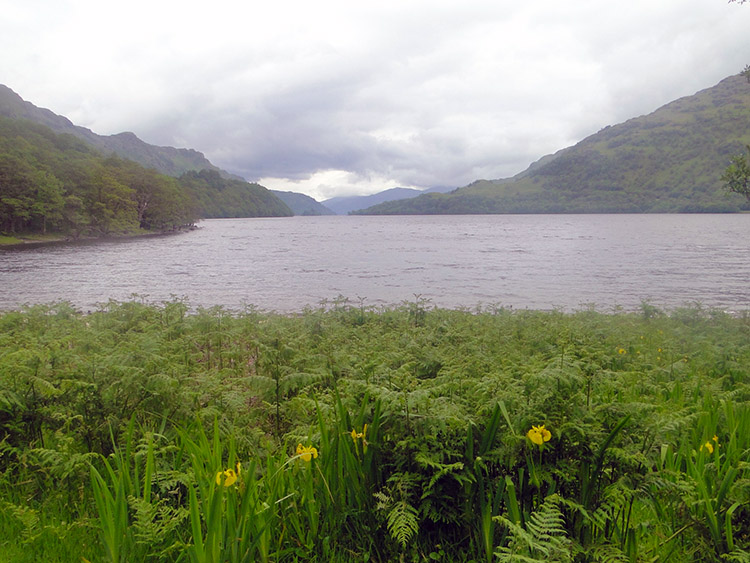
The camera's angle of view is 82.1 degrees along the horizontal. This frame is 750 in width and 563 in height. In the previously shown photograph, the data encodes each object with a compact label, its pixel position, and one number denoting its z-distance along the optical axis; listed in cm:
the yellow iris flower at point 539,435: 221
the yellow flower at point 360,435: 264
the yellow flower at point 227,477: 228
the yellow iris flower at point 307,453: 258
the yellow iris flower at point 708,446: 304
